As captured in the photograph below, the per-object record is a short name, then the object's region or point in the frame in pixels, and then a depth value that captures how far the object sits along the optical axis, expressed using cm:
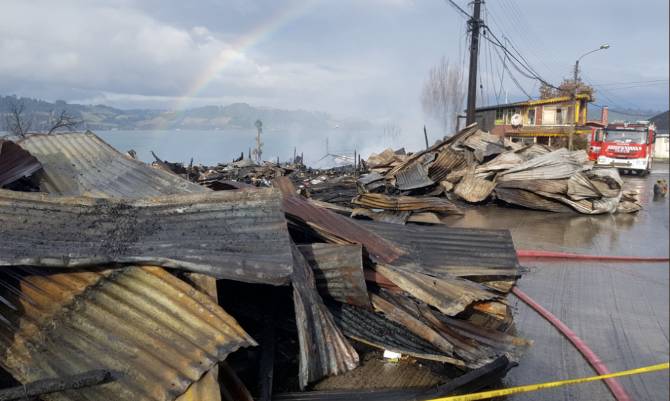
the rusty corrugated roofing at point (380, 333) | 319
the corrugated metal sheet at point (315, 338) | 267
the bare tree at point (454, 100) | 5499
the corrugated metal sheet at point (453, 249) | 427
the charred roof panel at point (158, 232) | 256
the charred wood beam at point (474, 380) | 283
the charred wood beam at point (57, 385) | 205
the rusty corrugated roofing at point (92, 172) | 446
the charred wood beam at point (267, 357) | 275
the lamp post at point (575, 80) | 2463
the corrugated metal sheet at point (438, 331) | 323
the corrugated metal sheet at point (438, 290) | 362
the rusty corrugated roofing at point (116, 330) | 221
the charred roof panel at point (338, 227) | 401
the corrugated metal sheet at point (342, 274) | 342
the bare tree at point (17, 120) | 2221
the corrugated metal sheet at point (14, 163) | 399
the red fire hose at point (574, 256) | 717
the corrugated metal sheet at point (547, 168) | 1140
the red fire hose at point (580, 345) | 347
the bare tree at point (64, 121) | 1904
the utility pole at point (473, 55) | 1962
